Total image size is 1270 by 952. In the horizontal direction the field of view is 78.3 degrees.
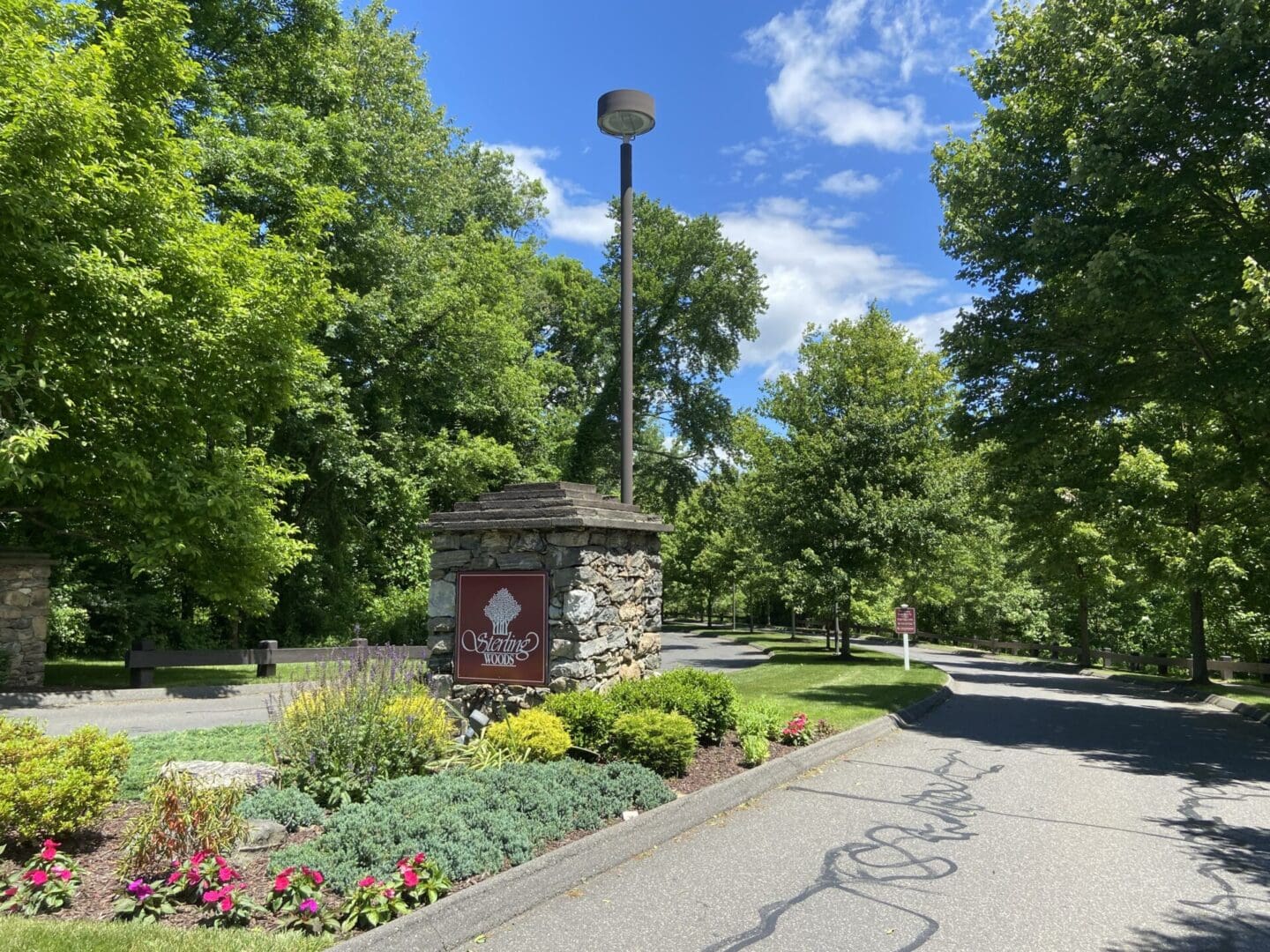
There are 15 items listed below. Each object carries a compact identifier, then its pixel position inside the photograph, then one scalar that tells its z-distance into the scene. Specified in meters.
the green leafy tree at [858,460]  22.09
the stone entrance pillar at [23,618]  12.58
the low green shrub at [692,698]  7.49
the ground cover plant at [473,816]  4.41
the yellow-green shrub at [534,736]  6.64
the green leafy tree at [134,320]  9.96
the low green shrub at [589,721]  7.00
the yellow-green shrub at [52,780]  4.33
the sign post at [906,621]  20.45
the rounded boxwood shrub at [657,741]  6.67
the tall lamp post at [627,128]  9.37
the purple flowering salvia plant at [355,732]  5.81
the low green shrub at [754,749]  7.49
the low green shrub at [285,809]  5.14
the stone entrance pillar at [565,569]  7.80
